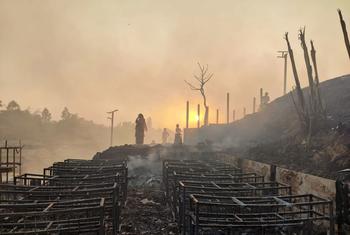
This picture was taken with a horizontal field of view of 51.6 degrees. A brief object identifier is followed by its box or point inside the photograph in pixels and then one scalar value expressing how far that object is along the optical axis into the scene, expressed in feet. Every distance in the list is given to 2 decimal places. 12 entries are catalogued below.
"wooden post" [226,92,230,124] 152.27
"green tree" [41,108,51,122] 295.07
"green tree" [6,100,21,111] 255.09
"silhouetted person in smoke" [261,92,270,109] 122.44
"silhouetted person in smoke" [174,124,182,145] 99.33
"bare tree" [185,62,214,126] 132.79
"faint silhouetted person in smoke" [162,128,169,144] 153.20
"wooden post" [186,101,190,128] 159.52
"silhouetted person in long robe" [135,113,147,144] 98.22
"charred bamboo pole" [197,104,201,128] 160.40
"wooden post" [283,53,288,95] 136.74
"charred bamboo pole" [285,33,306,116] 57.32
